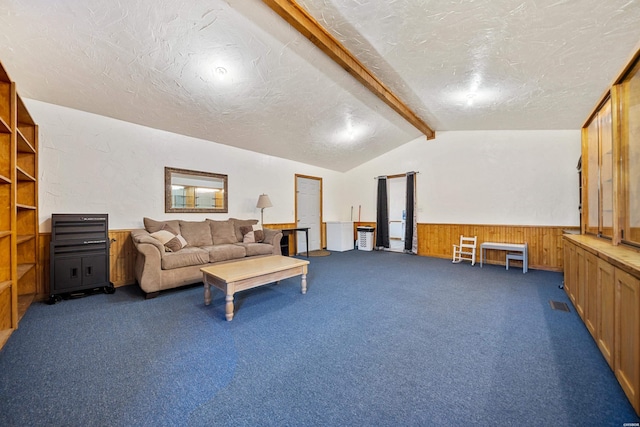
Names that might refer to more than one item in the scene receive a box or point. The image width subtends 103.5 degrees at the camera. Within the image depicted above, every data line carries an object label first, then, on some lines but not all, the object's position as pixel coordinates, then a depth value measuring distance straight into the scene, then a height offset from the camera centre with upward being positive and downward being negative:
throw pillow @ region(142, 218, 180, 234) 3.58 -0.15
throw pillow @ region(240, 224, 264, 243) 4.37 -0.37
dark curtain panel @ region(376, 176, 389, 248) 6.58 -0.11
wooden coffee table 2.42 -0.63
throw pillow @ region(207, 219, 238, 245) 4.23 -0.31
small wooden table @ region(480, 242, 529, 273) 4.27 -0.63
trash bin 6.65 -0.67
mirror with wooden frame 4.05 +0.39
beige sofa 3.03 -0.49
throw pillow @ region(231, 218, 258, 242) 4.47 -0.19
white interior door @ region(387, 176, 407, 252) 8.14 +0.15
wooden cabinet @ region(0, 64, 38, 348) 1.95 +0.06
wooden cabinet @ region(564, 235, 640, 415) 1.31 -0.61
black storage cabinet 2.89 -0.47
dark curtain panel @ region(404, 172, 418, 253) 6.01 -0.18
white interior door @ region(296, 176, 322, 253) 6.25 +0.11
